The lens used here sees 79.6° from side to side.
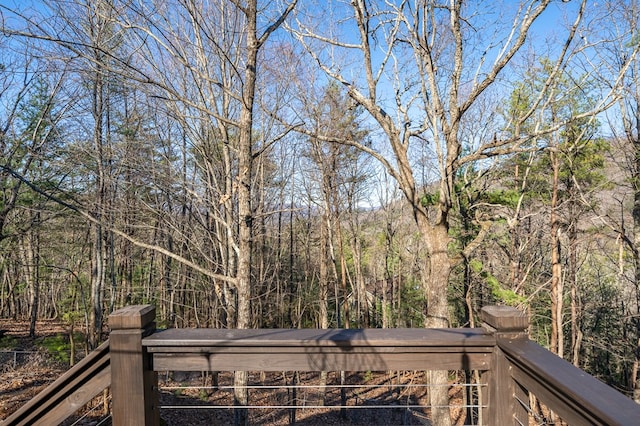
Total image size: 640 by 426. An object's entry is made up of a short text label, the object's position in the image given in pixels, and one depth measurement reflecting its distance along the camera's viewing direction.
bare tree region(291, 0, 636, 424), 5.58
